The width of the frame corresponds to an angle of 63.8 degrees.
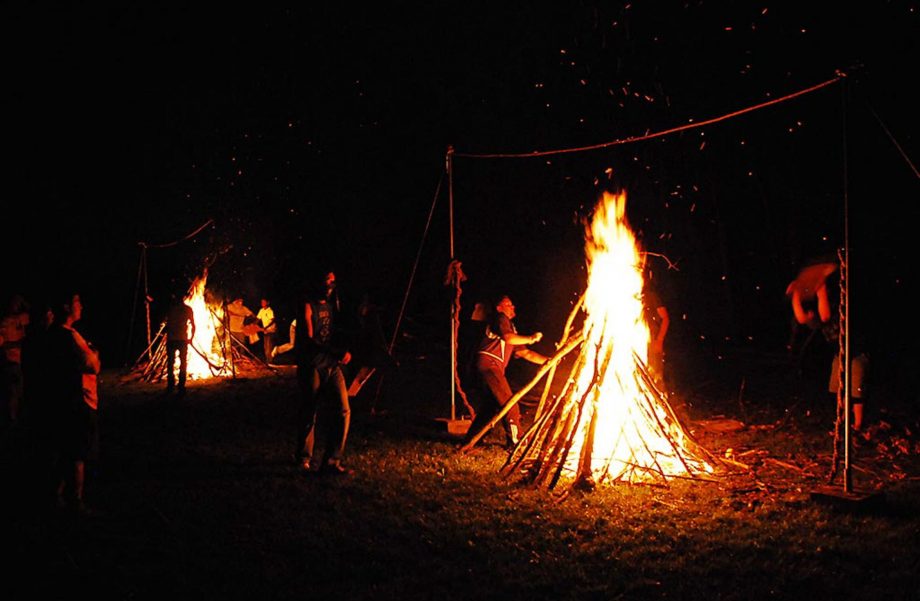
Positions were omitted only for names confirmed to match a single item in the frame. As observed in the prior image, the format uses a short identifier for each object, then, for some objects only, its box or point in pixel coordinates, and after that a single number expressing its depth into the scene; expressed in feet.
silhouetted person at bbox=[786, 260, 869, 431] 27.68
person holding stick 29.71
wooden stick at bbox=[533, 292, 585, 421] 27.55
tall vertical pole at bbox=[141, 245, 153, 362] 56.36
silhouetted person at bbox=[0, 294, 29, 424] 33.91
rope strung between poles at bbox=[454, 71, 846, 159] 21.09
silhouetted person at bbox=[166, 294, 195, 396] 45.06
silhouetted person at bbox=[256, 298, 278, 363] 61.41
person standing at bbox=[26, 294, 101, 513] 21.31
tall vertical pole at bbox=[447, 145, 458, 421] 33.55
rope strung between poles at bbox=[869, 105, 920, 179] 20.94
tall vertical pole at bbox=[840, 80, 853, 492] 20.75
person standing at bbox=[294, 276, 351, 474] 25.86
